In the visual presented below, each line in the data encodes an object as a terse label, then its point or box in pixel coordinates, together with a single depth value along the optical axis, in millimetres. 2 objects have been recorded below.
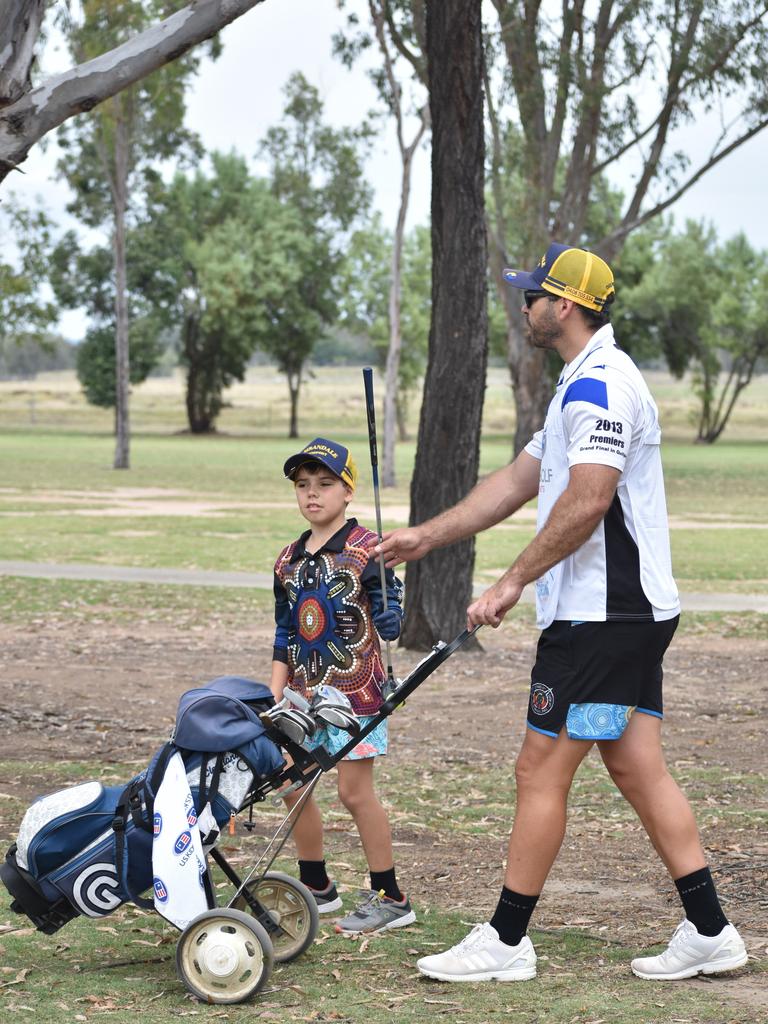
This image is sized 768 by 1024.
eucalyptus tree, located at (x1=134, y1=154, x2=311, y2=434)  70750
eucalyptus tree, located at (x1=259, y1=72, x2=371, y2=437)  73188
